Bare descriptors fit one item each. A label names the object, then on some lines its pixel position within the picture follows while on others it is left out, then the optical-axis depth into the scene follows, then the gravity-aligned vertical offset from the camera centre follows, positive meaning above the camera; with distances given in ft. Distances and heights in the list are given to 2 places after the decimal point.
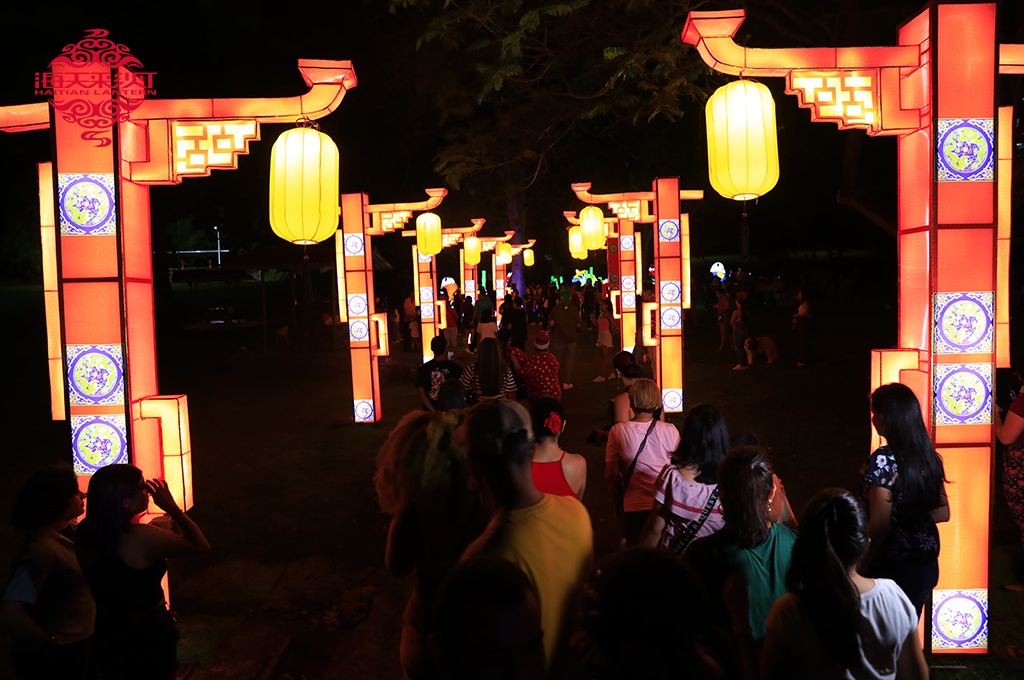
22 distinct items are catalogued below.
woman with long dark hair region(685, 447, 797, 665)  9.32 -3.07
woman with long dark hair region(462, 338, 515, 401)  24.62 -2.05
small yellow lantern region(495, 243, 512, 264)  100.09 +6.97
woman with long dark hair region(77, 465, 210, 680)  10.25 -3.42
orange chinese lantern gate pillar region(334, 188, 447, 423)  39.29 +0.26
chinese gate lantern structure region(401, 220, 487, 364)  59.47 +1.08
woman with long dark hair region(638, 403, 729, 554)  11.53 -2.78
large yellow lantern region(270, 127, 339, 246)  19.89 +3.15
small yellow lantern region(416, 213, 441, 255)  58.08 +5.51
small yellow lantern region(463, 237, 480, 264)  80.23 +5.98
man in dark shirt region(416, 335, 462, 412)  25.21 -2.21
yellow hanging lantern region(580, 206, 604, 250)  61.77 +6.18
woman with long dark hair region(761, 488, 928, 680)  7.47 -3.07
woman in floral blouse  11.55 -2.90
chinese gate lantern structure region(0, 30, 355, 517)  15.25 +1.06
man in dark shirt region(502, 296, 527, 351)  48.85 -1.13
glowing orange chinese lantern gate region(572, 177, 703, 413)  39.11 +0.52
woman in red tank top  13.23 -2.70
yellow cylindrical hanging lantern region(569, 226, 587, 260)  73.72 +5.84
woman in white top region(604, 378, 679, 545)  15.21 -3.02
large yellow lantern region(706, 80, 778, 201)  17.35 +3.58
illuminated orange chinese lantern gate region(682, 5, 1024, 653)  14.61 +0.14
